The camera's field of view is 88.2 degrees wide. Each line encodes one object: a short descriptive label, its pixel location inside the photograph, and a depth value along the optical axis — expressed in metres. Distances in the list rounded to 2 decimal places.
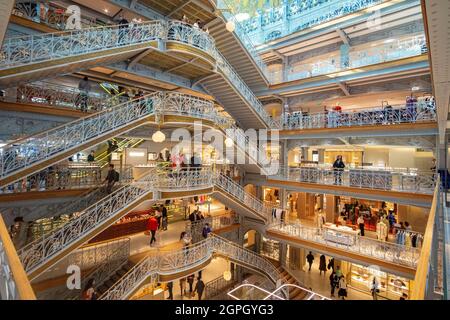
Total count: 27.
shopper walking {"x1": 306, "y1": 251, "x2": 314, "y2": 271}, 16.19
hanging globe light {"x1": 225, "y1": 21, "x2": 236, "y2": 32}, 12.33
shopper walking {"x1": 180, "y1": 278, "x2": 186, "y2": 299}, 14.75
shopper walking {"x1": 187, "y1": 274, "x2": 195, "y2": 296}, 14.67
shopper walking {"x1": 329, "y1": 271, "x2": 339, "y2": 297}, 13.83
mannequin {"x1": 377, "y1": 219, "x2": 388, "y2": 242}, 12.74
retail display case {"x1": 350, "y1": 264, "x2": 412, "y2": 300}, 14.06
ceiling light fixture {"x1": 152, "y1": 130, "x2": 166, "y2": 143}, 8.86
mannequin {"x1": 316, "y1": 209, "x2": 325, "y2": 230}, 14.68
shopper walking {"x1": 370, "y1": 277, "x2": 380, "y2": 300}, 12.65
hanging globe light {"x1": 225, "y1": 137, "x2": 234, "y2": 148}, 11.50
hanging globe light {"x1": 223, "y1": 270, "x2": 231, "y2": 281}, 14.85
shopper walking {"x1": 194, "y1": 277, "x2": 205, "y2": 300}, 13.61
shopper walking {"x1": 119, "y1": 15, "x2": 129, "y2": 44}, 9.26
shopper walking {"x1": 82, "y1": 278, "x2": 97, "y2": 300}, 8.57
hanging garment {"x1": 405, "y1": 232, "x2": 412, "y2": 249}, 11.89
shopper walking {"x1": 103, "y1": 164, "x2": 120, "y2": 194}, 10.27
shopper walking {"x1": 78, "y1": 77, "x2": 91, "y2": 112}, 11.13
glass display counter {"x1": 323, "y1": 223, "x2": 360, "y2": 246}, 12.51
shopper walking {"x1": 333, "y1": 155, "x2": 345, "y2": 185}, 13.51
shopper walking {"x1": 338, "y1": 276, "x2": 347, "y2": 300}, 13.16
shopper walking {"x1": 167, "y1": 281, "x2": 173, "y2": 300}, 13.91
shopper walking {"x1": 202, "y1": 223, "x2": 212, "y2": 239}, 13.81
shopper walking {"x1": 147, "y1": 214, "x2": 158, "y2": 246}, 12.22
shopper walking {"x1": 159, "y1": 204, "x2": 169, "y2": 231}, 14.06
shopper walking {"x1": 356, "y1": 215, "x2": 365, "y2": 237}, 13.66
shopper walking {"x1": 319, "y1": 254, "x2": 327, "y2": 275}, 15.84
